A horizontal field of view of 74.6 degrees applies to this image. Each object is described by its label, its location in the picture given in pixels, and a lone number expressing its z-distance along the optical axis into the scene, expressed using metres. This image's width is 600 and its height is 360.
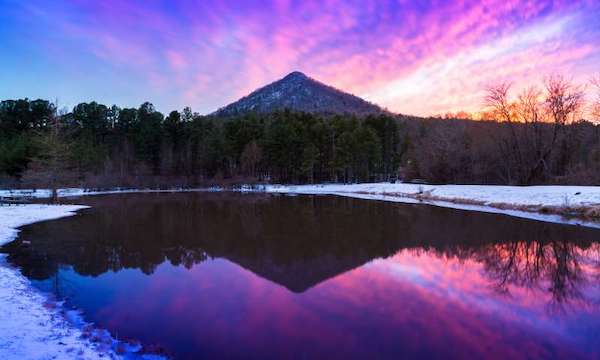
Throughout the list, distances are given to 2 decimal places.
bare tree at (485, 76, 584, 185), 38.38
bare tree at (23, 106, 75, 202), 33.72
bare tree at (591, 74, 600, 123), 37.03
